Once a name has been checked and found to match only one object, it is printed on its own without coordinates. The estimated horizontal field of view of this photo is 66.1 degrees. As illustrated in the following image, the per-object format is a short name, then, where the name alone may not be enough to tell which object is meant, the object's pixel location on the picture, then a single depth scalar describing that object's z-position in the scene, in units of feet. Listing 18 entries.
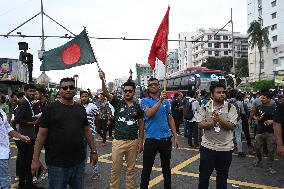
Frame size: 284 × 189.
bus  58.98
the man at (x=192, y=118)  25.06
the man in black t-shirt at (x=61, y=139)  8.97
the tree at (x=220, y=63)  194.42
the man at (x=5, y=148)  10.05
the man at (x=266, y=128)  17.11
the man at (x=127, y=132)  12.08
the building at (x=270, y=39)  144.50
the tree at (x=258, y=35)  136.36
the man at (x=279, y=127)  10.30
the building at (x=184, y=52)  267.98
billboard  65.72
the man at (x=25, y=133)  13.63
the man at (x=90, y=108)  16.31
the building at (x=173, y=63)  296.88
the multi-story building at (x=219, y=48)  237.68
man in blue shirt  12.13
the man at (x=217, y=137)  11.00
